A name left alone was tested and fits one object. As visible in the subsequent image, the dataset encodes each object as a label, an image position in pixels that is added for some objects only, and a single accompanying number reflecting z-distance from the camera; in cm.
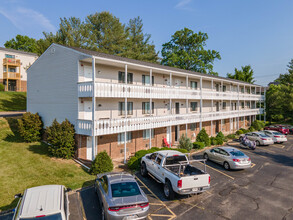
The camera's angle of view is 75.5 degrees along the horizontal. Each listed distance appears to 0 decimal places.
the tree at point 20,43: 6253
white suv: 609
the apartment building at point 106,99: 1549
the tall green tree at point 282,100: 3791
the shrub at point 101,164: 1328
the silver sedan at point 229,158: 1436
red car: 3218
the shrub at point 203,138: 2260
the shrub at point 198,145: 2128
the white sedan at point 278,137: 2423
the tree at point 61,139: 1497
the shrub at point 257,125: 3414
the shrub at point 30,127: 1824
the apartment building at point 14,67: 4172
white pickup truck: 941
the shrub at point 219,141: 2378
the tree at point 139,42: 5005
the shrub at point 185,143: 1989
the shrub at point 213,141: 2346
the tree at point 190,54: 4928
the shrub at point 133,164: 1463
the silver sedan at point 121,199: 720
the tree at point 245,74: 5806
